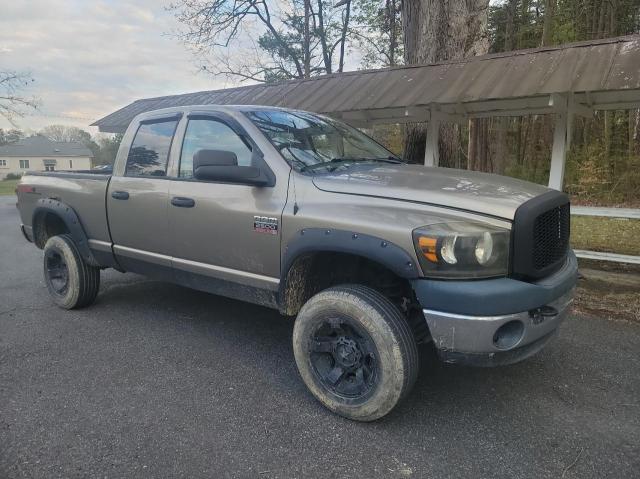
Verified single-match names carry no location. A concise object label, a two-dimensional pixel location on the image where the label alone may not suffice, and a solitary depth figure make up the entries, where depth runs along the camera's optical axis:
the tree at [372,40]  25.98
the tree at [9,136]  71.75
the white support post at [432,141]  7.32
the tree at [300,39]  28.28
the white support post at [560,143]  6.35
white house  67.81
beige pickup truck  2.48
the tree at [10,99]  37.27
